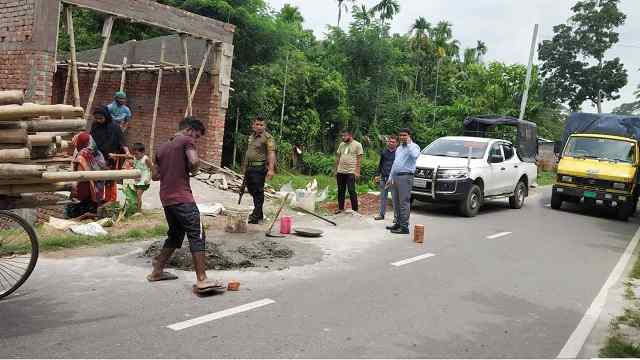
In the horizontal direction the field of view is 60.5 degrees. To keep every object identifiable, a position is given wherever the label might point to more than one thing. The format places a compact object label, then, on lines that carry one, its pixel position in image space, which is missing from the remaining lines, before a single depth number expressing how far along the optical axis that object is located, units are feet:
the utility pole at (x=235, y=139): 57.52
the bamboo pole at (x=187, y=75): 42.87
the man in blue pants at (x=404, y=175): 32.50
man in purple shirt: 18.16
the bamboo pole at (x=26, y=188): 15.87
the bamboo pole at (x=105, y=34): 36.35
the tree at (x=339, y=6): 140.05
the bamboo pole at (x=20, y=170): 14.32
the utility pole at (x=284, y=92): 68.69
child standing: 29.89
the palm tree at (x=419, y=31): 157.07
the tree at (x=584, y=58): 146.72
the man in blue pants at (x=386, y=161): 39.47
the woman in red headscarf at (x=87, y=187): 28.02
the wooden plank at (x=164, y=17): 36.29
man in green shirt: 37.99
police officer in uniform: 31.42
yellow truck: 45.65
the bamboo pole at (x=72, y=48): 33.42
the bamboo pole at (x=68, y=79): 48.14
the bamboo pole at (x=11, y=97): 14.49
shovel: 28.94
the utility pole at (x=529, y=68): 84.23
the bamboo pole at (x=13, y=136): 14.57
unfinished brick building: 31.09
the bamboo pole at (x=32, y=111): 14.30
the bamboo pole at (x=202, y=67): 44.06
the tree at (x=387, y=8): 146.51
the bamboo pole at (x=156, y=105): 46.15
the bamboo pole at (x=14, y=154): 14.37
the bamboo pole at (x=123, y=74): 49.96
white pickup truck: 40.34
